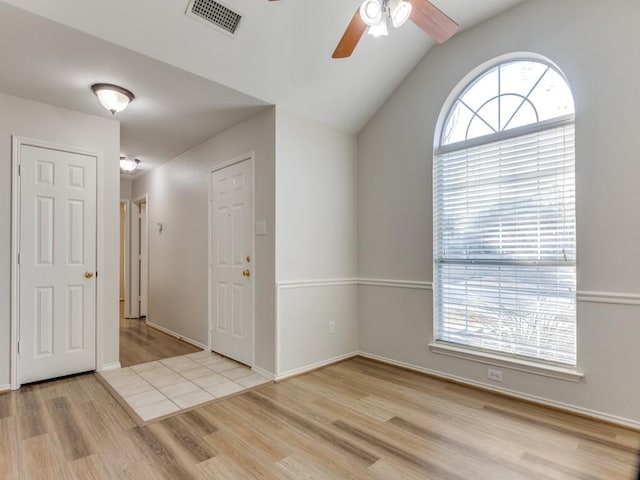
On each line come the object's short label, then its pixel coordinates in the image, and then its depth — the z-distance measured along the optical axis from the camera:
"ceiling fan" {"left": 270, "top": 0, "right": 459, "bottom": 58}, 1.87
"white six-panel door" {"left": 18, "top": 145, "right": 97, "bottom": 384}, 3.16
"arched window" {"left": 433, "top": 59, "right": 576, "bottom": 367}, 2.68
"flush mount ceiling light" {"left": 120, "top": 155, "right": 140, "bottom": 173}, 4.89
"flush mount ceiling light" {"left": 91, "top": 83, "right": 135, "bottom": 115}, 2.93
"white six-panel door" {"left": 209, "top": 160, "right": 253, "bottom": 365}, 3.66
